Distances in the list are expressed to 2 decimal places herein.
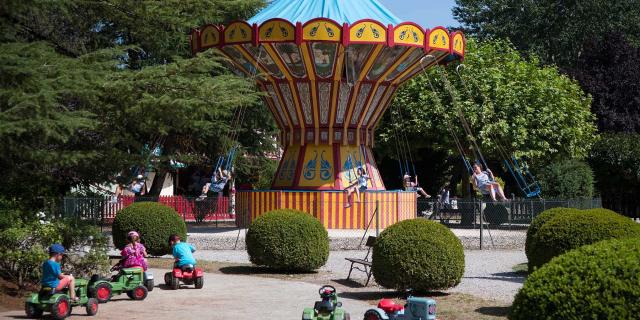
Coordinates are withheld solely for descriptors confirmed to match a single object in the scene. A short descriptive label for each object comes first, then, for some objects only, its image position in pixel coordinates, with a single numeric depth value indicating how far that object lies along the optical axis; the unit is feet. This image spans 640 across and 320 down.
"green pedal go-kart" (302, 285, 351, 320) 41.60
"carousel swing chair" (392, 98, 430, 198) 141.12
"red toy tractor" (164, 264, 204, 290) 57.77
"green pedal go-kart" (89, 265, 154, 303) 50.62
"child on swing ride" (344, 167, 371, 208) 102.37
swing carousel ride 98.58
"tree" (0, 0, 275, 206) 45.78
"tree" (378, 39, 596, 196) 133.49
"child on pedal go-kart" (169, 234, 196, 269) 57.88
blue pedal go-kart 38.91
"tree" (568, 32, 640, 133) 180.55
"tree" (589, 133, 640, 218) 158.92
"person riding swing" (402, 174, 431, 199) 111.65
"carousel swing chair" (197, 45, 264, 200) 110.93
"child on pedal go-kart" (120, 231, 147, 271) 54.24
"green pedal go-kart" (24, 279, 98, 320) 44.50
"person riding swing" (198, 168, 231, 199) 111.04
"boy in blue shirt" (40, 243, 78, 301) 45.01
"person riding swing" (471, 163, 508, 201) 98.73
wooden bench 61.30
